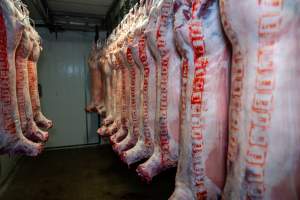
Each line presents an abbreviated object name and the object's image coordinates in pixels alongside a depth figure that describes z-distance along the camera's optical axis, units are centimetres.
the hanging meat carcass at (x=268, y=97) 56
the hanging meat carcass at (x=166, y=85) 111
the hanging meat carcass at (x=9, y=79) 133
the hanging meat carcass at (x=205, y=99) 79
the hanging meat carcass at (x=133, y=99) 150
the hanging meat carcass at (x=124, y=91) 172
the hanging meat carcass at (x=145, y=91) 130
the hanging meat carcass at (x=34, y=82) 209
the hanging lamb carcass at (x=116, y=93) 198
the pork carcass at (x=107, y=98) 237
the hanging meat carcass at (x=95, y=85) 316
